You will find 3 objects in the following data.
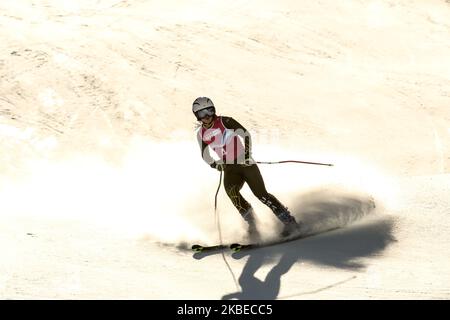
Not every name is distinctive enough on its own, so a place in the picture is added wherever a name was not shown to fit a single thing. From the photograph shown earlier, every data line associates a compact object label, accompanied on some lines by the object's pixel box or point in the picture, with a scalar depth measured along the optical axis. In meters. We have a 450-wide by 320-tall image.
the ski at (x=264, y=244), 14.44
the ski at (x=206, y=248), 14.43
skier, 14.48
